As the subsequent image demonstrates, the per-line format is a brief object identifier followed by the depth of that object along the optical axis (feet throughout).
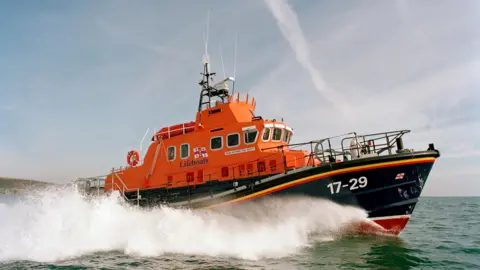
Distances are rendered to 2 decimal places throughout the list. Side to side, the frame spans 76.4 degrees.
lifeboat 26.14
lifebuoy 38.11
